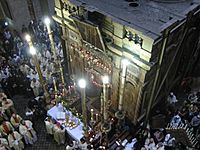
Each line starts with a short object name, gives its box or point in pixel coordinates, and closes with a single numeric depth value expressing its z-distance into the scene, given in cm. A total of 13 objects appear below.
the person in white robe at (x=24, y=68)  1306
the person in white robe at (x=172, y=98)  1221
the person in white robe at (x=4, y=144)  975
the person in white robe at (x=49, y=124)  1083
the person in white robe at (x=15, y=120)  1072
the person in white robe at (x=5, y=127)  1053
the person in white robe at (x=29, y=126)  1062
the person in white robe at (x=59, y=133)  1066
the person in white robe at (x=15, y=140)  1024
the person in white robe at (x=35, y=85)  1227
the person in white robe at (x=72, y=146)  982
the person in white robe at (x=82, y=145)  989
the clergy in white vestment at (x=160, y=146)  982
